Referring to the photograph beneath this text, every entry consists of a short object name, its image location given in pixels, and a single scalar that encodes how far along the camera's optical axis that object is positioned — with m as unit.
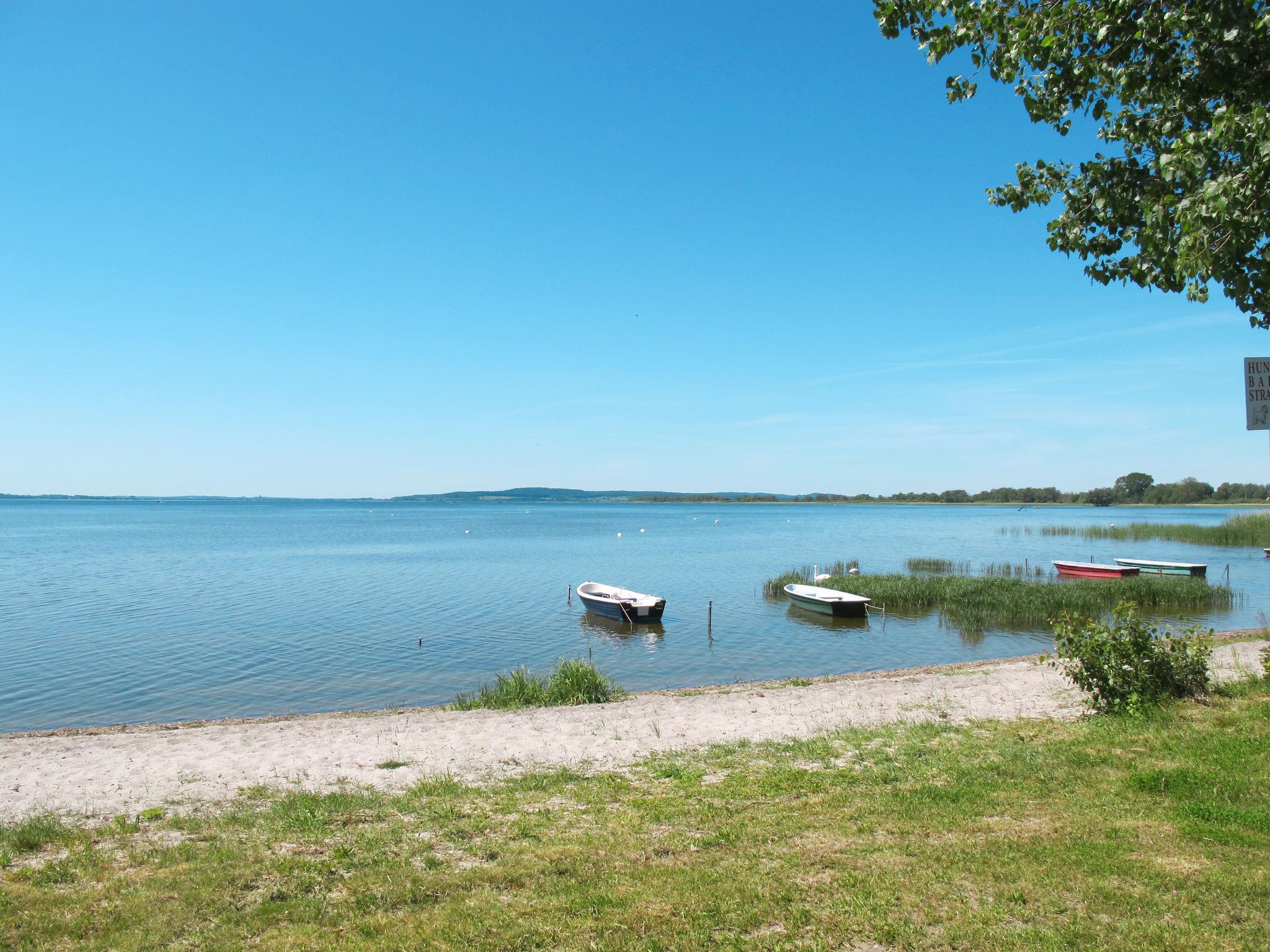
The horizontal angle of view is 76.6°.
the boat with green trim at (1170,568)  42.94
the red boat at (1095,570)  41.66
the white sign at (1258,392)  6.34
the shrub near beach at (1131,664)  10.95
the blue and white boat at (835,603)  31.45
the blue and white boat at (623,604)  30.77
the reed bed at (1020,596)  31.41
